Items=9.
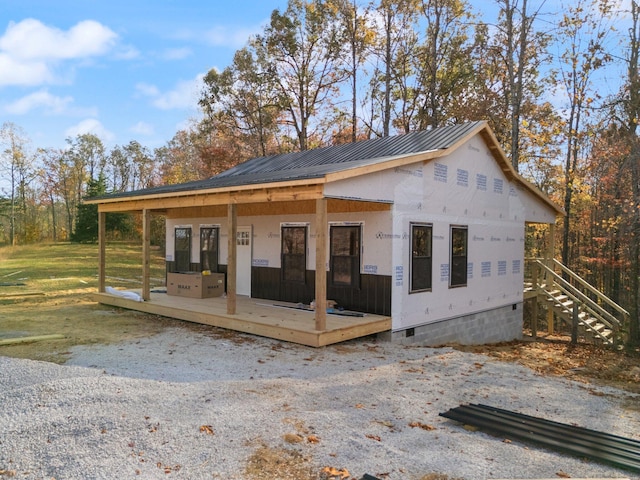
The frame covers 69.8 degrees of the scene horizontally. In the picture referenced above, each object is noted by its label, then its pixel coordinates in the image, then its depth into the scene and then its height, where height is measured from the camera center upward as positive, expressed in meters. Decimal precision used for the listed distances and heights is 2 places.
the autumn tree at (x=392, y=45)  23.75 +10.13
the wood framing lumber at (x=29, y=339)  7.57 -1.81
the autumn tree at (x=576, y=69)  16.86 +7.01
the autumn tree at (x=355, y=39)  24.62 +10.67
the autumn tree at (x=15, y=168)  37.88 +5.45
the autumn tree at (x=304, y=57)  24.34 +9.69
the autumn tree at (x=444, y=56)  21.95 +8.82
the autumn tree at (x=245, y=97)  24.73 +7.53
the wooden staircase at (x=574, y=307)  12.02 -1.96
